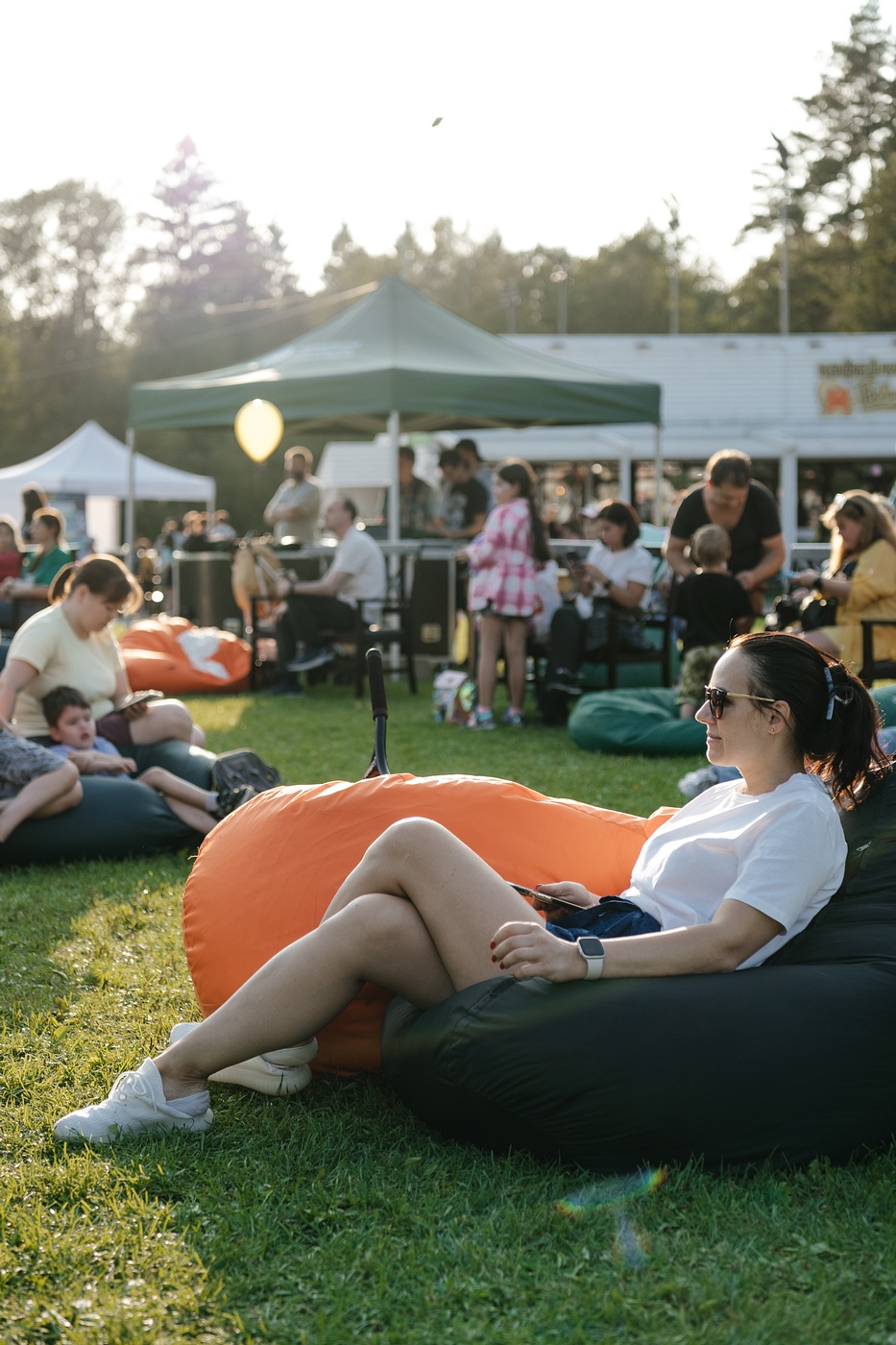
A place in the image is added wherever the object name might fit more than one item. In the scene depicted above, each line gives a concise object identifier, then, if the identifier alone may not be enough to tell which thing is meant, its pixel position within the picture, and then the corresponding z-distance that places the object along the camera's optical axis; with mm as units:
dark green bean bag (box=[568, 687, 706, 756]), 7770
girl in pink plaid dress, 8906
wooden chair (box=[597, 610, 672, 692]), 9234
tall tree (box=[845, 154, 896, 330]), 45469
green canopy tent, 11422
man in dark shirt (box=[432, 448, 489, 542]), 11992
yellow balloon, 11898
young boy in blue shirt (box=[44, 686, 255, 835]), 5527
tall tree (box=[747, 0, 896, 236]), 51344
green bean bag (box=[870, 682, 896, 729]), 5613
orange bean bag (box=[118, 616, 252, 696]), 10883
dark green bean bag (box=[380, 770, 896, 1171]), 2537
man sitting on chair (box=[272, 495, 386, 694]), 10633
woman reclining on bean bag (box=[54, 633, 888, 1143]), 2615
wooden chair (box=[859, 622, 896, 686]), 7566
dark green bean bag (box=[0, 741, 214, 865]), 5270
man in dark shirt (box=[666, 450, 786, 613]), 8195
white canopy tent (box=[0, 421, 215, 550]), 24500
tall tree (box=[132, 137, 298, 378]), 56750
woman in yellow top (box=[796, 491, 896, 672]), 7516
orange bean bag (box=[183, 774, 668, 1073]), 3295
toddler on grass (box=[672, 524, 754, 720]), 7781
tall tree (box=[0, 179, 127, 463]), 51469
